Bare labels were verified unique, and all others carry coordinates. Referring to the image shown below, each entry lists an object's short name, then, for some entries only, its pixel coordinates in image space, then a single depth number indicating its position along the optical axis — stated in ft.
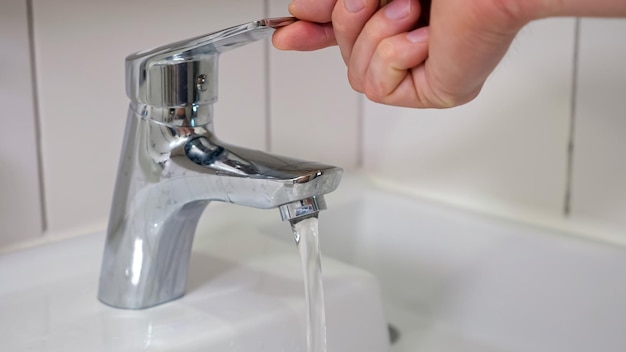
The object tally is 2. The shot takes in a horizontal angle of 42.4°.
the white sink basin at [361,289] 1.52
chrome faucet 1.30
